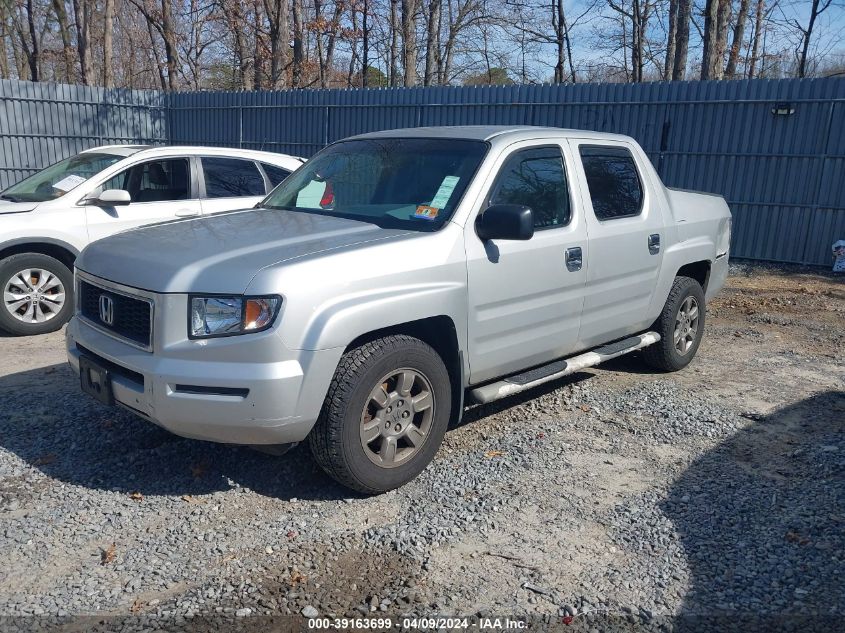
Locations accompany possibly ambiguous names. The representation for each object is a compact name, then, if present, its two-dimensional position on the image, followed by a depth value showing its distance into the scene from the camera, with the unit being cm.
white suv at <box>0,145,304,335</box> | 693
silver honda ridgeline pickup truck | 345
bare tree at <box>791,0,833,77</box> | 2495
